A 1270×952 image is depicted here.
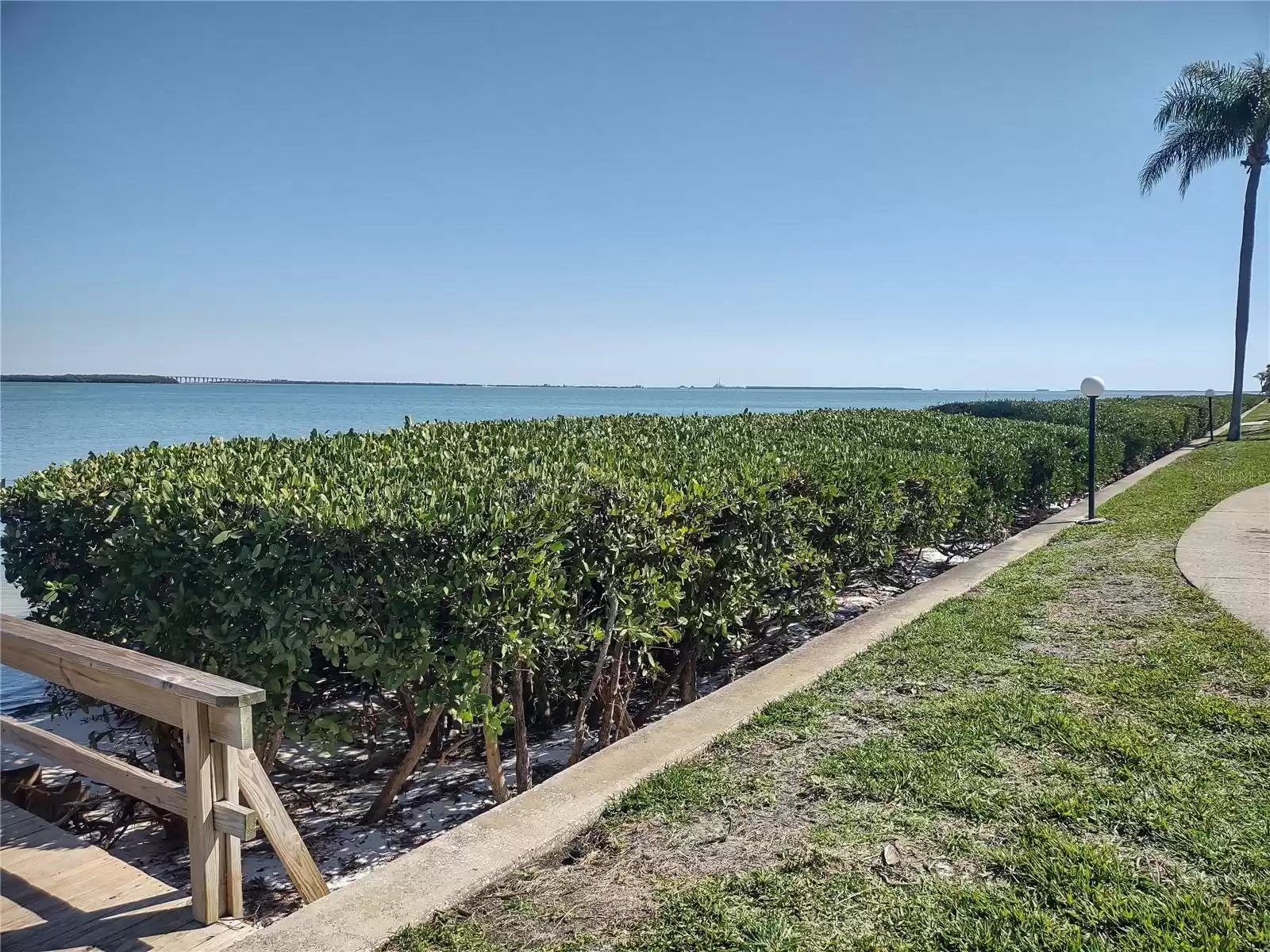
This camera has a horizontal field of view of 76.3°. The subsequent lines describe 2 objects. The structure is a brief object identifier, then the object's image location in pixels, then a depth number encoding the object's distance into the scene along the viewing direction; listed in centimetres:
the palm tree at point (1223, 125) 2239
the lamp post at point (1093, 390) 1030
